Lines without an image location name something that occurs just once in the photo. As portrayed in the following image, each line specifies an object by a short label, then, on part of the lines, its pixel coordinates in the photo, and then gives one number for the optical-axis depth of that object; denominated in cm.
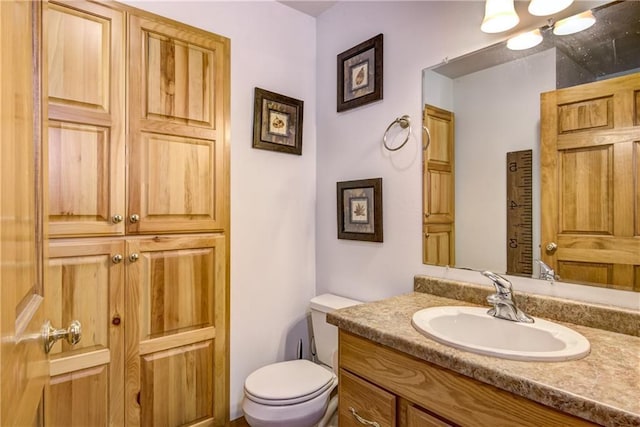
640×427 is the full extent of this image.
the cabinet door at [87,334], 129
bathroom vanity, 70
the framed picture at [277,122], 189
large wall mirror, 107
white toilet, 141
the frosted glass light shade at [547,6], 116
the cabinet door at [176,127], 149
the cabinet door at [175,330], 147
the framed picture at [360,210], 177
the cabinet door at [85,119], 130
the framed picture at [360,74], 176
